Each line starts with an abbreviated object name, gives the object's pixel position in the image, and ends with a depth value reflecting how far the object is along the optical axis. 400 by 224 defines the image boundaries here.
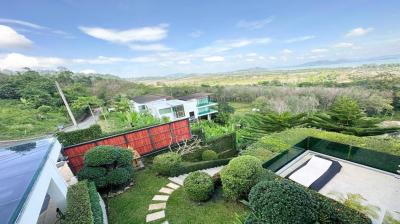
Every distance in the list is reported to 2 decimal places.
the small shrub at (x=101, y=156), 7.50
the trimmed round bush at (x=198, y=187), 6.53
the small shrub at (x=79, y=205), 4.31
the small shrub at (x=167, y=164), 8.92
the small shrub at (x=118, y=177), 7.56
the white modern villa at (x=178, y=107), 28.09
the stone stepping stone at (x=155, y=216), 6.21
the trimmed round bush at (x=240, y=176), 5.93
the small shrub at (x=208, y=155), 11.64
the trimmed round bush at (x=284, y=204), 3.60
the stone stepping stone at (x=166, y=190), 7.73
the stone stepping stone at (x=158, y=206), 6.75
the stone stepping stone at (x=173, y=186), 8.09
